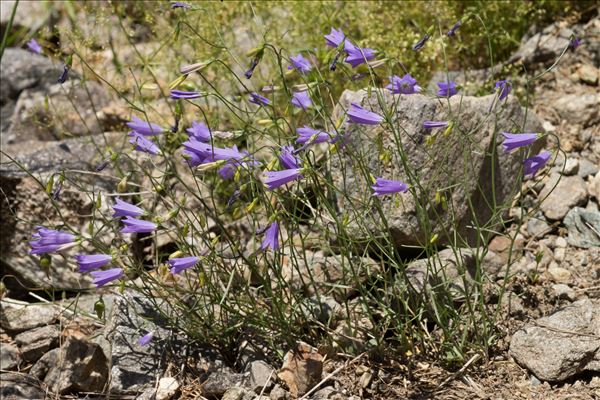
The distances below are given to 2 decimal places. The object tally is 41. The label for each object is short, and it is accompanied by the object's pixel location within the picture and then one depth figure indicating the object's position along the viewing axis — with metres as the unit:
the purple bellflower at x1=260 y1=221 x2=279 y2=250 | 2.82
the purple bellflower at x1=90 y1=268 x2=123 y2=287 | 2.84
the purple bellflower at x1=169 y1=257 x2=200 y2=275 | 2.76
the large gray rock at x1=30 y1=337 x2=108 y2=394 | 3.37
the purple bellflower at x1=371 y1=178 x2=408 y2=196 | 2.65
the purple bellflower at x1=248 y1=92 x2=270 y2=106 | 2.92
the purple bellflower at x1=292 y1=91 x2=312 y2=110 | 3.08
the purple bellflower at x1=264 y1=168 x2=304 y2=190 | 2.59
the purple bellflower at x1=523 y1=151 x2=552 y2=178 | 2.85
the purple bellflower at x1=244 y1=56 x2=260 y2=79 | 2.64
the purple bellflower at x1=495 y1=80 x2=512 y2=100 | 2.89
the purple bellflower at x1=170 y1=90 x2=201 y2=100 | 2.68
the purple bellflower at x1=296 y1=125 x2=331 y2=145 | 2.71
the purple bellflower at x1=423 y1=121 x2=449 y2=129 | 2.94
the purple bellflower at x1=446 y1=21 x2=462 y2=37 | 2.88
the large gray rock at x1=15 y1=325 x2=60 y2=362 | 3.61
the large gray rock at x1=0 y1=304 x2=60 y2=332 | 3.79
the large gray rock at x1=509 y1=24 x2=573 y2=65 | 4.82
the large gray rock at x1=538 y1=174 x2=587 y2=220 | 3.85
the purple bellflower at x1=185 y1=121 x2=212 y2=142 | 3.06
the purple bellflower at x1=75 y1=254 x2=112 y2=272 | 2.85
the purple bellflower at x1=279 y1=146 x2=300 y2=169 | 2.77
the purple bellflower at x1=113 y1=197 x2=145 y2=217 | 2.86
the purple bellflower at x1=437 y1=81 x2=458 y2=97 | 3.10
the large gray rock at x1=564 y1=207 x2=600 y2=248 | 3.66
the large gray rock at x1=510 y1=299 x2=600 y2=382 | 2.92
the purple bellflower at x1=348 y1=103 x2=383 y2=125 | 2.70
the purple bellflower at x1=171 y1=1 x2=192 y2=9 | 2.92
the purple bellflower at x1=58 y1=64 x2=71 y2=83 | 3.06
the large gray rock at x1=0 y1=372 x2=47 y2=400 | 3.38
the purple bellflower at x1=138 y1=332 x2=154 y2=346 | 3.17
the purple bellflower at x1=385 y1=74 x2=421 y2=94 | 2.93
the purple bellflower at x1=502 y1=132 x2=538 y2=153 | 2.74
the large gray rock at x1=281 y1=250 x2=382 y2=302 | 3.25
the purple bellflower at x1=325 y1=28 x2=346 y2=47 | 2.92
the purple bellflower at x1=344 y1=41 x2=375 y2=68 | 2.88
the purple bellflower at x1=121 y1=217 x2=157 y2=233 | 2.82
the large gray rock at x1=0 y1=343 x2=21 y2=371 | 3.58
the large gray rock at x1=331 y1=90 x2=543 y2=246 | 3.41
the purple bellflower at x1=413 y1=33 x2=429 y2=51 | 2.79
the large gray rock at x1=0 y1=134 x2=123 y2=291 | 4.07
